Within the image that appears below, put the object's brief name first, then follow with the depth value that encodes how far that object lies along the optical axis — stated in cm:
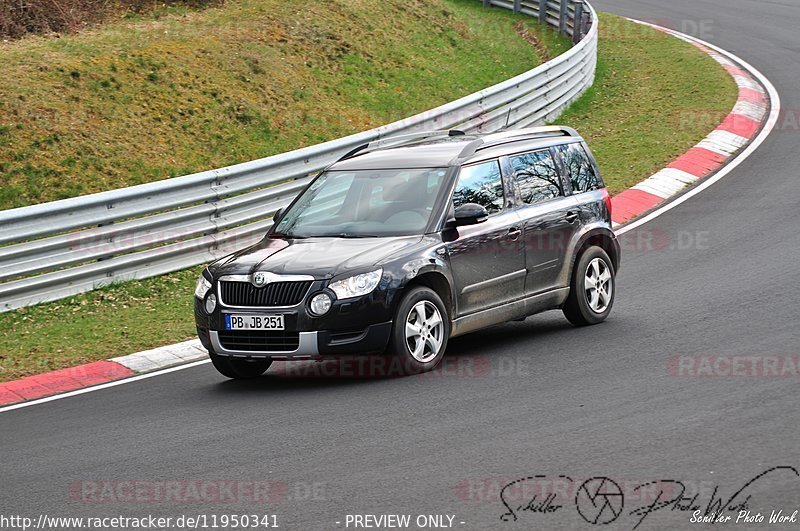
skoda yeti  1794
